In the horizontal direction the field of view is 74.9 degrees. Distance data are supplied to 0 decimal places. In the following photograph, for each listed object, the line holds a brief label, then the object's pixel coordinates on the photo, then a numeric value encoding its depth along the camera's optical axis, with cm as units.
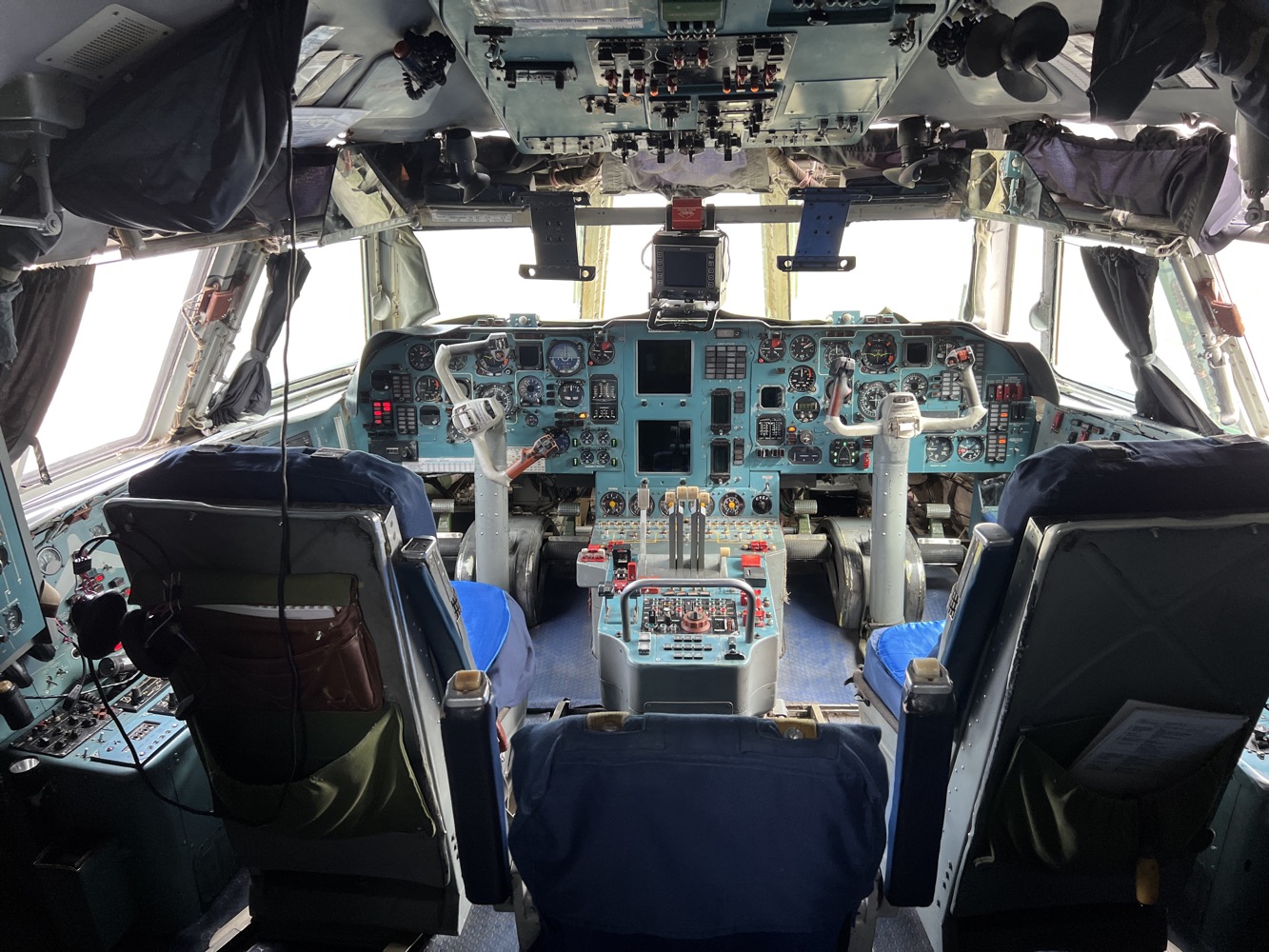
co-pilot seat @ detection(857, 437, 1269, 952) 165
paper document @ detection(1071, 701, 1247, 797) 180
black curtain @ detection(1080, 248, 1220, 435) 385
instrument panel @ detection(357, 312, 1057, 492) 489
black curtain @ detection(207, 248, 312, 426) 411
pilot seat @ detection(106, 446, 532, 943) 176
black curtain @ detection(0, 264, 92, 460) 254
